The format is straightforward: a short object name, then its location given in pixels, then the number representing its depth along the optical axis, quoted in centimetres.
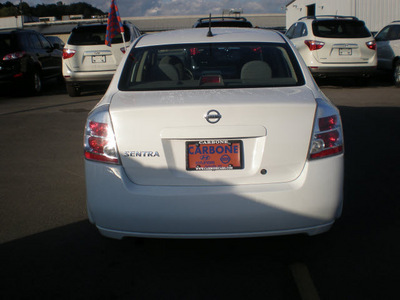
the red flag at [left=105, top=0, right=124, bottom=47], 1083
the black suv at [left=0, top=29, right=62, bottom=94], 1307
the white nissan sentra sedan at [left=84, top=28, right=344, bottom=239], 315
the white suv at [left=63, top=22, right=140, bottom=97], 1248
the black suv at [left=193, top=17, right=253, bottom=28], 1390
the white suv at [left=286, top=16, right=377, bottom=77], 1305
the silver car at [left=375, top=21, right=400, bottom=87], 1367
